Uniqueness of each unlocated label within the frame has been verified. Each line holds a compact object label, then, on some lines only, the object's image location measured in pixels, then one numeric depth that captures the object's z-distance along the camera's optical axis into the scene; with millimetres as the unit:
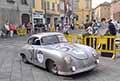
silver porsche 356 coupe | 3220
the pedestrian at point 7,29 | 10694
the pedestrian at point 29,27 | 12403
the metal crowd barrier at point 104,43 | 4540
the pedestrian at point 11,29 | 10753
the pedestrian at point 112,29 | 5509
